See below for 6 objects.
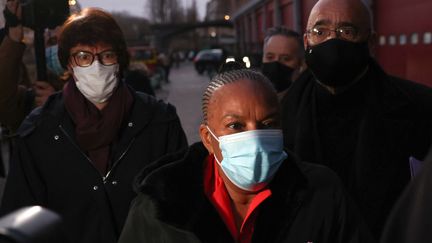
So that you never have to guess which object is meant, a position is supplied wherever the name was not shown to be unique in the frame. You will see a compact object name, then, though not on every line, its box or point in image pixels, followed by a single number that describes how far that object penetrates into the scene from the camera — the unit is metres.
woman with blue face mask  1.78
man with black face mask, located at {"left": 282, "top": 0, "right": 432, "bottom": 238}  2.32
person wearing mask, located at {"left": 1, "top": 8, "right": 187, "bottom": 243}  2.61
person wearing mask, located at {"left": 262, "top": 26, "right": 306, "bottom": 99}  3.81
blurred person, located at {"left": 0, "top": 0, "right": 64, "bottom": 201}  3.10
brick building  7.57
